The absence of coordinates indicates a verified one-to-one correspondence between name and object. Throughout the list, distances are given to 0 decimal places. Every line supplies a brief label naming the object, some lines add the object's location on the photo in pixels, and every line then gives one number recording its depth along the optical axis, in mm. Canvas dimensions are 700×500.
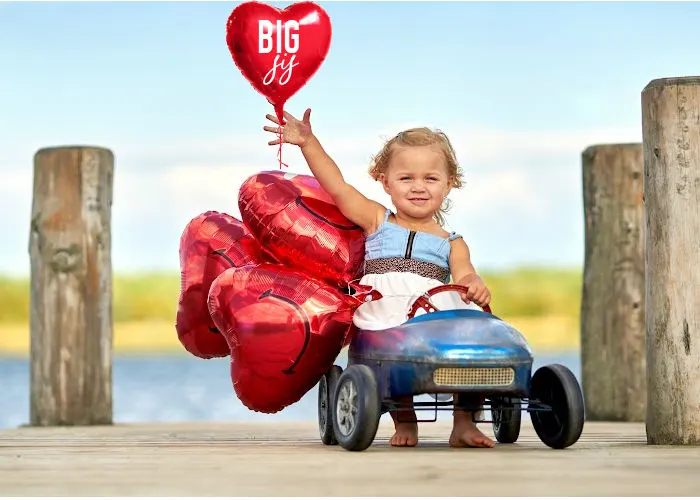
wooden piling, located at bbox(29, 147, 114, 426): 15375
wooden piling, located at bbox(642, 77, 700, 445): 10633
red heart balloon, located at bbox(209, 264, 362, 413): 10961
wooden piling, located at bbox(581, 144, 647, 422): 16187
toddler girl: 10578
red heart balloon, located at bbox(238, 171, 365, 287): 11281
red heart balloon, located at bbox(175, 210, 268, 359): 12242
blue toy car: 9844
